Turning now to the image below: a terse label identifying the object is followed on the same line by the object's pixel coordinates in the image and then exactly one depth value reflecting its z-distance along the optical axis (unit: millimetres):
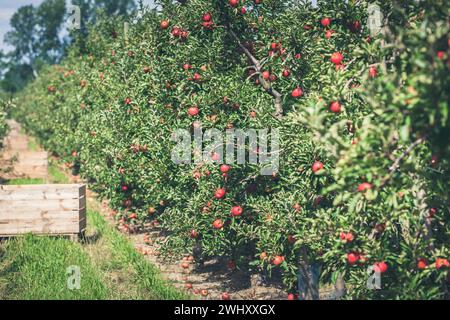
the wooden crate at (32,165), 14258
